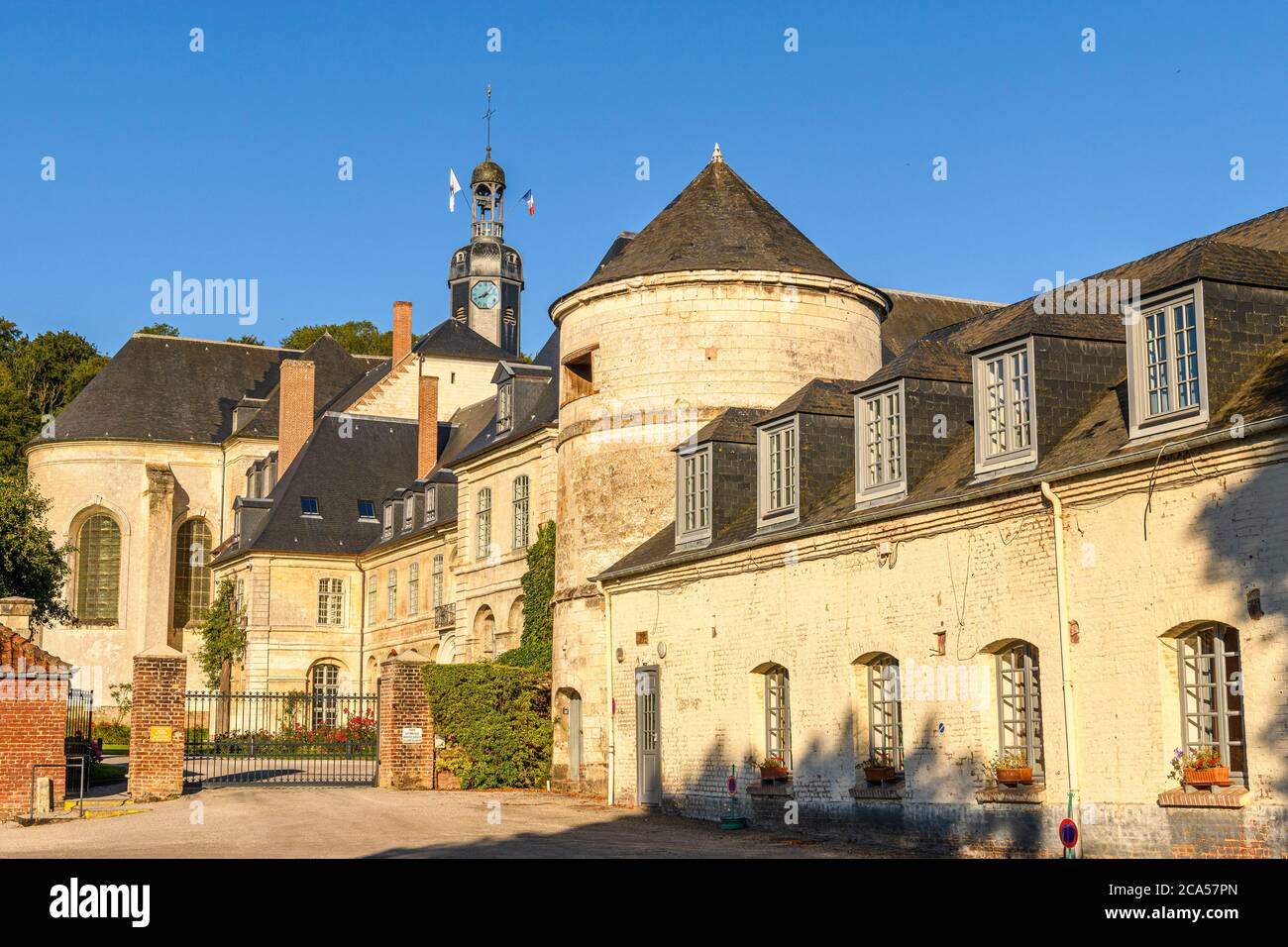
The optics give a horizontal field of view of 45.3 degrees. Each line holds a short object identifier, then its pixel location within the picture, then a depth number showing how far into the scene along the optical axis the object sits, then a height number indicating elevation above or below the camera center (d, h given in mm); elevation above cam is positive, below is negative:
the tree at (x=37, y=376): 65312 +13732
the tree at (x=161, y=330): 75875 +17339
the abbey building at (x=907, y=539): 14242 +1651
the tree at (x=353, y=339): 79938 +17785
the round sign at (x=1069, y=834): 14086 -1420
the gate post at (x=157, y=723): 25281 -676
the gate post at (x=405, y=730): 28547 -914
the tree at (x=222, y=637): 56031 +1641
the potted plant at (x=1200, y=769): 13664 -817
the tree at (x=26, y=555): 36406 +3021
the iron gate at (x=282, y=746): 33500 -1722
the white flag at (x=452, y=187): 80312 +25453
